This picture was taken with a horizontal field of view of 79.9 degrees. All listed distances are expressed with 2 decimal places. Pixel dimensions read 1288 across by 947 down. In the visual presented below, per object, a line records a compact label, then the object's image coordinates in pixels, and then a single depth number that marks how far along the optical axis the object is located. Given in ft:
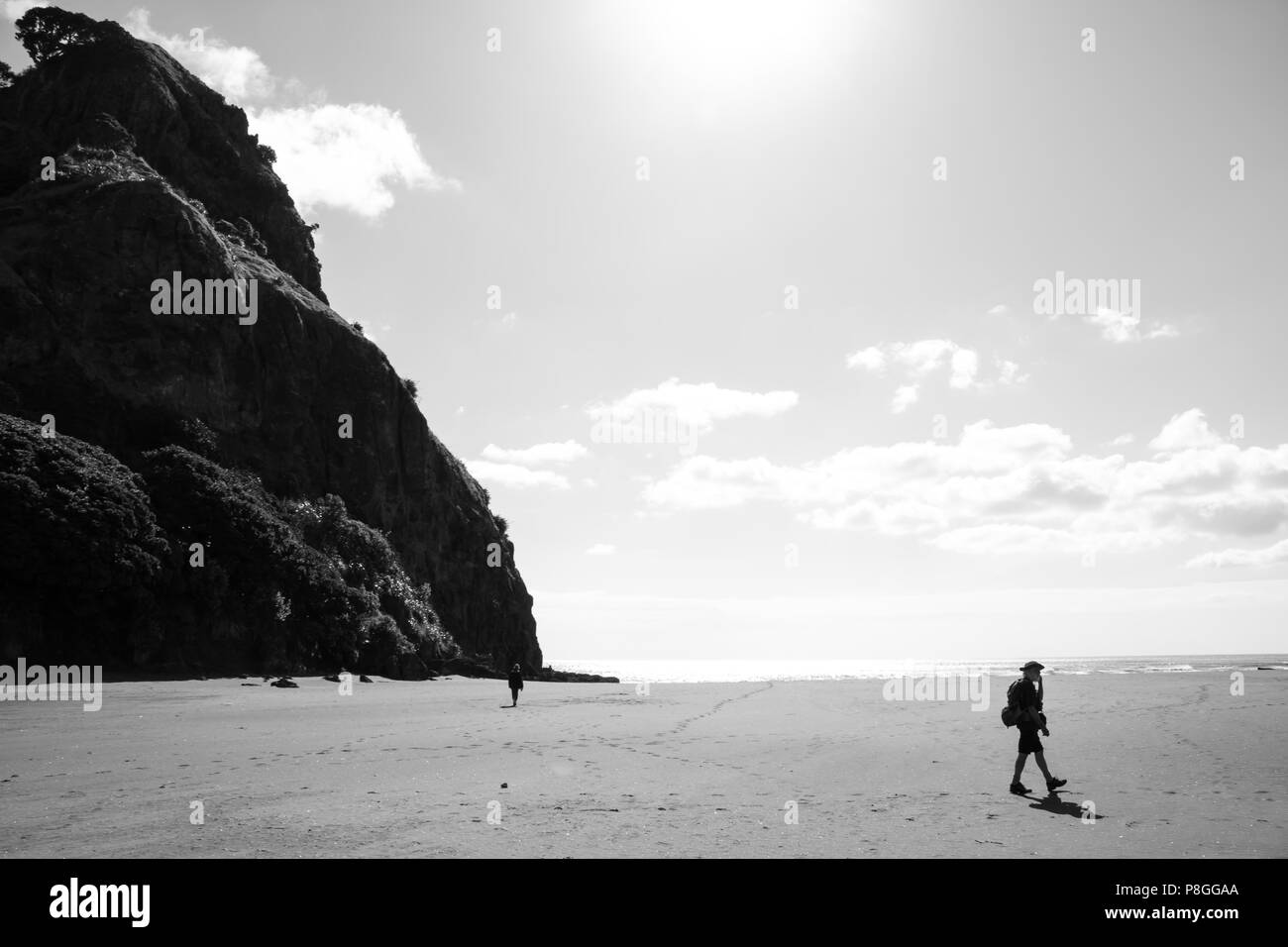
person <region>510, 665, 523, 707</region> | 94.56
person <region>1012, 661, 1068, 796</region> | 36.47
